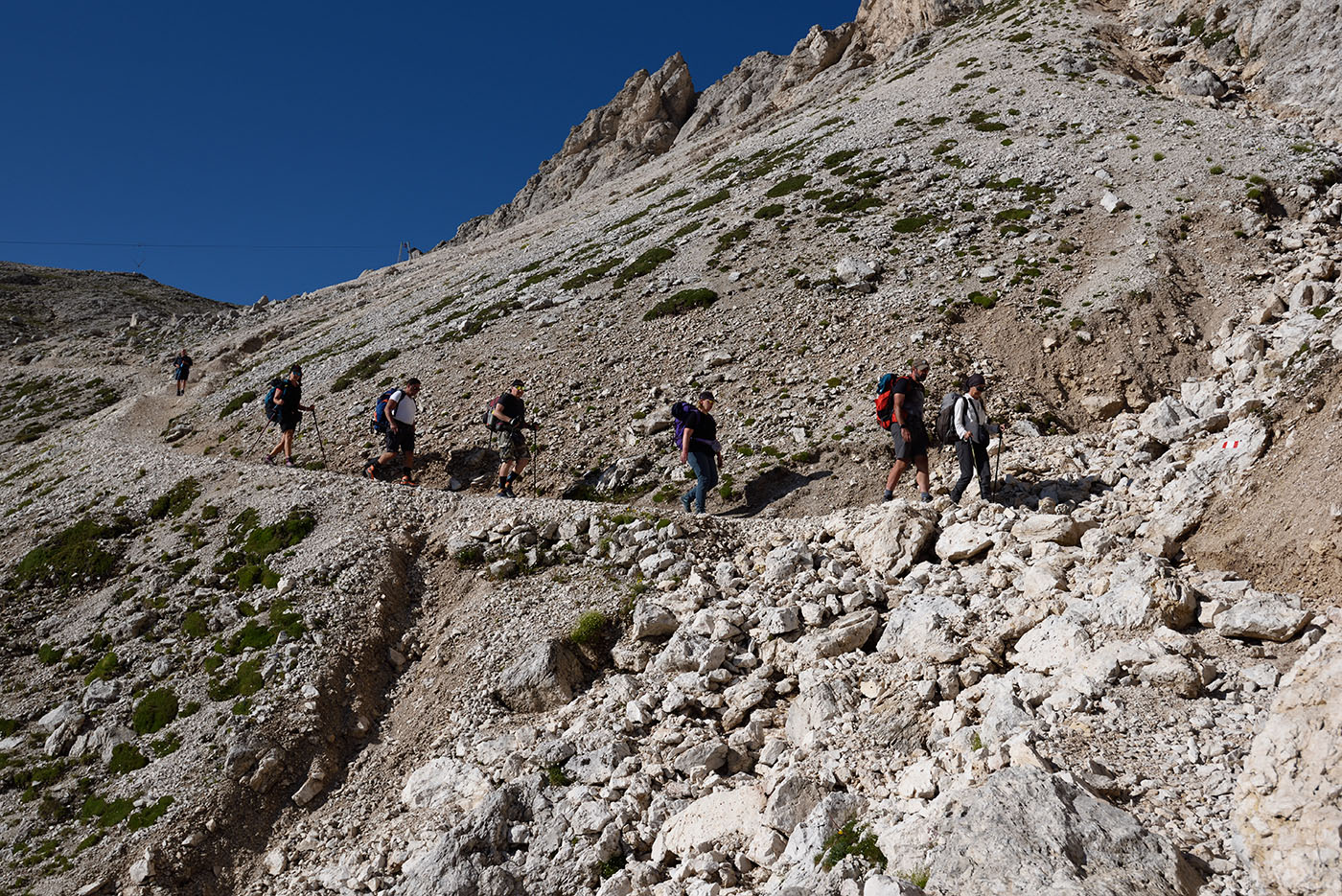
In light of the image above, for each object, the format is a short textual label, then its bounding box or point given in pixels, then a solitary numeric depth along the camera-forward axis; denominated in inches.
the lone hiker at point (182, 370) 1614.2
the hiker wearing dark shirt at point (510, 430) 713.0
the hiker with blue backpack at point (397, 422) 787.2
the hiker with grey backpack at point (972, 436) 532.1
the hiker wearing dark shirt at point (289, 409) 829.2
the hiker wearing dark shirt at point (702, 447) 639.1
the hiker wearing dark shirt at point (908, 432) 579.8
